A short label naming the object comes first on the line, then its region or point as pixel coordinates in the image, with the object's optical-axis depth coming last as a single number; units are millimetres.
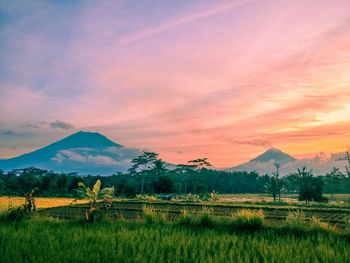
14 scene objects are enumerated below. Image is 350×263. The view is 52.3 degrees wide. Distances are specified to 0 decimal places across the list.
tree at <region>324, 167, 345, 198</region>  60031
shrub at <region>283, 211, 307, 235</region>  10633
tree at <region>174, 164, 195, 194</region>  62188
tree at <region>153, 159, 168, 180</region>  64300
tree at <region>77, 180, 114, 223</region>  12623
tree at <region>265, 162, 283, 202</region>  47169
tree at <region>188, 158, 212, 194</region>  55509
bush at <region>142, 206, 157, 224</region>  12797
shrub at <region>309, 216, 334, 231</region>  10703
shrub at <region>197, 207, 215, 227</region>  12000
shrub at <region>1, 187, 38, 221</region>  13242
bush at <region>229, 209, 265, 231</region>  11250
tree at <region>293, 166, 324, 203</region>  46094
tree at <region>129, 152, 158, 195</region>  62094
